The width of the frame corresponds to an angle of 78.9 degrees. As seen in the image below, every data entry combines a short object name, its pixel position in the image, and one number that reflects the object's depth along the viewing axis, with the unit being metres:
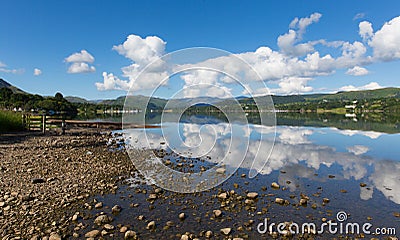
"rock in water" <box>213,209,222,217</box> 7.45
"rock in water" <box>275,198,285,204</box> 8.57
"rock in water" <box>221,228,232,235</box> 6.45
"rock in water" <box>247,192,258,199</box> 8.97
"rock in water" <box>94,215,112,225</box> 6.86
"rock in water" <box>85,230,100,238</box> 6.15
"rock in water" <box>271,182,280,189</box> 10.29
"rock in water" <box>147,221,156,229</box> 6.72
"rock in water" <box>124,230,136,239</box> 6.21
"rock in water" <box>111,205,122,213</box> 7.67
